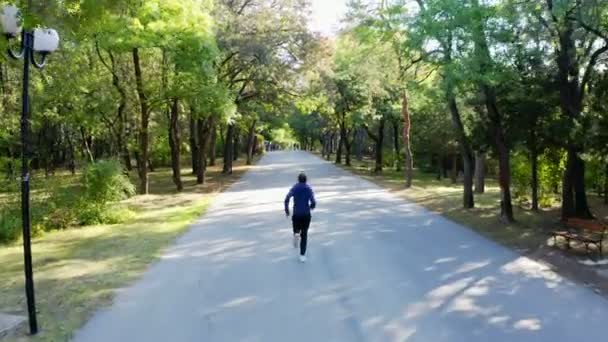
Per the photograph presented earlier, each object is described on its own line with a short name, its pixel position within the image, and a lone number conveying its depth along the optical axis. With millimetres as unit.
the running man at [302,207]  10141
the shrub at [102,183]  15539
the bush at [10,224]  12703
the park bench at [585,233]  10945
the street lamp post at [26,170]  6477
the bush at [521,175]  20766
